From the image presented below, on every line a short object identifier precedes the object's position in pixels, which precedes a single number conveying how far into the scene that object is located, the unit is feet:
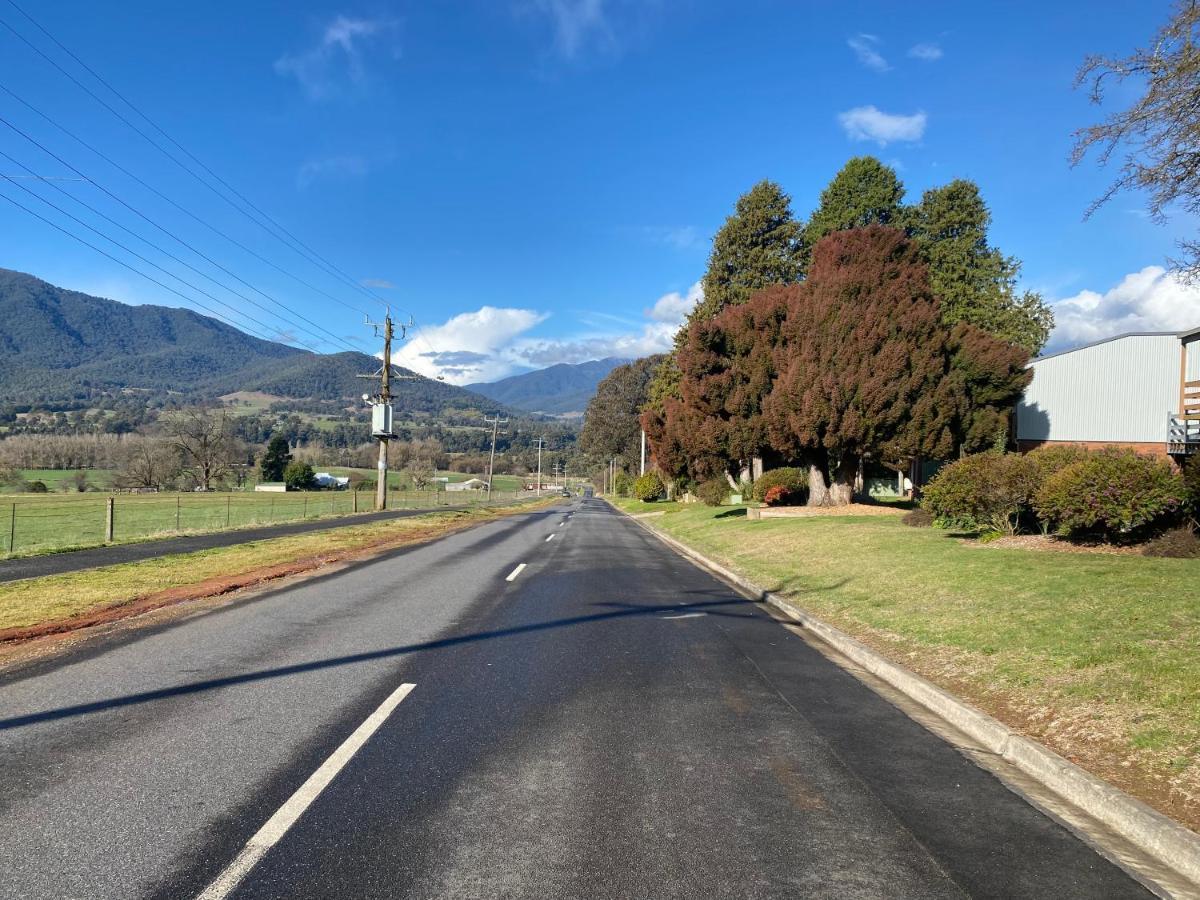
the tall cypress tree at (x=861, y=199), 146.51
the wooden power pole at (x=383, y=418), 136.15
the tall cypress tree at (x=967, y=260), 149.69
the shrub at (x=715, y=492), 140.97
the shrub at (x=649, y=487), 205.05
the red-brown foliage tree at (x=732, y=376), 89.97
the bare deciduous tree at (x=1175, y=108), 24.17
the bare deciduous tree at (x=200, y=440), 298.56
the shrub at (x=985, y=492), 44.96
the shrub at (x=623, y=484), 280.39
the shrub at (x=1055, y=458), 43.10
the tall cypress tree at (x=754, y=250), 143.74
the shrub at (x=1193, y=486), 37.04
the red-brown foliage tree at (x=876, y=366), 78.33
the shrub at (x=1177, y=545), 34.60
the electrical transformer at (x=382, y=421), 135.85
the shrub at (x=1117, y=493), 36.99
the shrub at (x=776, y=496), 104.42
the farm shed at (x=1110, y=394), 104.37
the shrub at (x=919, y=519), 59.08
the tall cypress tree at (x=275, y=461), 359.46
